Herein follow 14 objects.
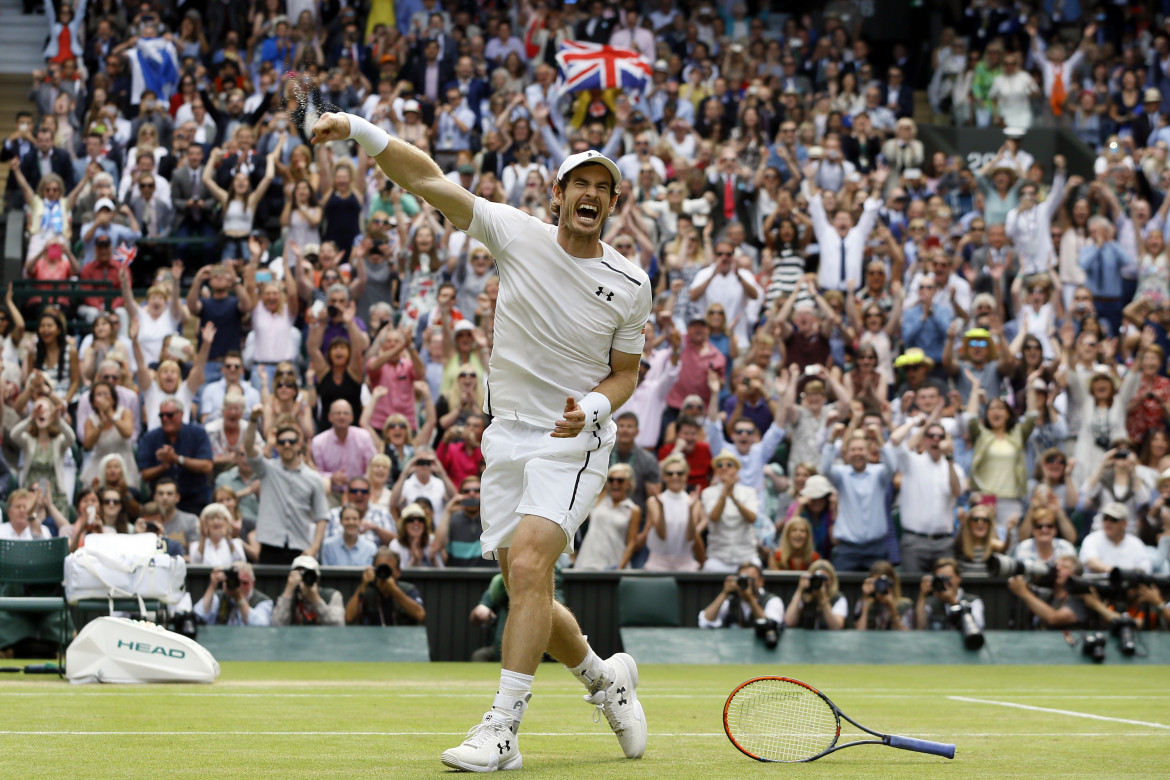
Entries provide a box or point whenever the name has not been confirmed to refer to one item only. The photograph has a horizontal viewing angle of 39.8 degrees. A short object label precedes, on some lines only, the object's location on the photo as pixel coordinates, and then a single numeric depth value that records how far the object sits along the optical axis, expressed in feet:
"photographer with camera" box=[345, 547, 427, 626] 44.34
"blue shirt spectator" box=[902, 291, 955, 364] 56.03
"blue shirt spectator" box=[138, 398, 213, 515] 47.39
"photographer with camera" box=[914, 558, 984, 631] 46.70
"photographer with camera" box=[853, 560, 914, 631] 46.26
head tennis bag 33.09
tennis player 19.44
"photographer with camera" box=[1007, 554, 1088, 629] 47.75
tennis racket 20.42
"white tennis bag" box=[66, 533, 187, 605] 37.58
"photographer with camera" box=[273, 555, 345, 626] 43.55
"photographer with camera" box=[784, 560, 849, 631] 45.65
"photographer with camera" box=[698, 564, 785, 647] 45.27
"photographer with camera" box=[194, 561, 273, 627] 43.47
